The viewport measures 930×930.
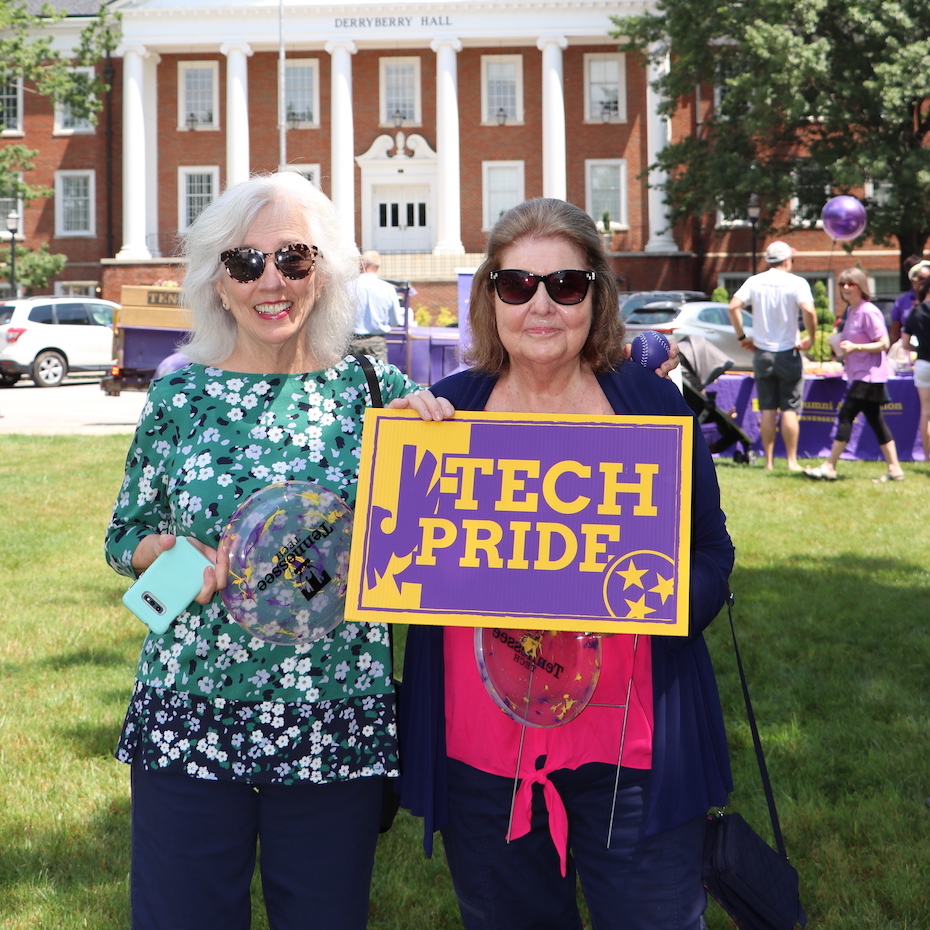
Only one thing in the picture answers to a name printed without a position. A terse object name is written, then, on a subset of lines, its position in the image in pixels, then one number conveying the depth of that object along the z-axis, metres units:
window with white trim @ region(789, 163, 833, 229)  34.91
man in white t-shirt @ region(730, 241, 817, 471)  11.03
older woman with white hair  2.38
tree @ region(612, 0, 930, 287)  32.06
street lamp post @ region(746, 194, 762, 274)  35.88
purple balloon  16.28
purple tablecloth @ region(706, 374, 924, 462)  12.26
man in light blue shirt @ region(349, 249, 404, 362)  11.66
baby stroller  11.04
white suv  25.09
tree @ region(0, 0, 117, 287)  38.91
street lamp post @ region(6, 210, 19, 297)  36.34
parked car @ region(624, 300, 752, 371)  25.88
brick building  44.50
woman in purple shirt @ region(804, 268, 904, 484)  10.73
